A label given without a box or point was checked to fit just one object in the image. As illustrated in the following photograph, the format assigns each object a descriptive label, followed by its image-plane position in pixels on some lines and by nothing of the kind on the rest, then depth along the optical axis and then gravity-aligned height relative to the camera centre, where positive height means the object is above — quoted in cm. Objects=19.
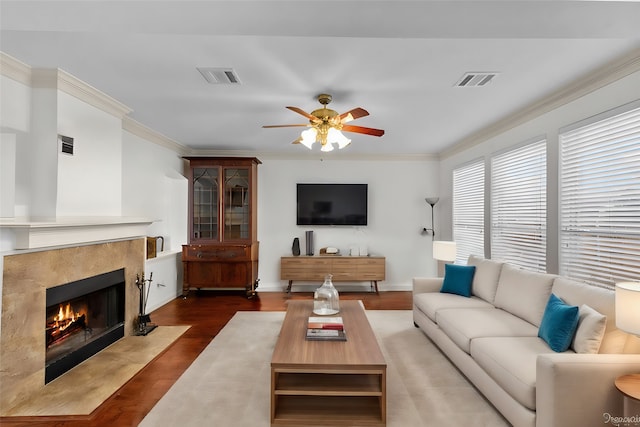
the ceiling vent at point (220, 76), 258 +114
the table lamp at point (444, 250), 432 -41
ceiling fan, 289 +82
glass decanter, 320 -78
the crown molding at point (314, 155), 587 +113
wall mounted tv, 597 +26
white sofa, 174 -86
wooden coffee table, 208 -113
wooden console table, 556 -83
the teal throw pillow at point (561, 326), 213 -69
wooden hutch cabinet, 540 -12
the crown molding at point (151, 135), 409 +114
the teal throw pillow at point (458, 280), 373 -68
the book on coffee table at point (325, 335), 249 -88
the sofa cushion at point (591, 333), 200 -68
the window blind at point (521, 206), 342 +16
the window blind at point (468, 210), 468 +15
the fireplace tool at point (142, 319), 375 -115
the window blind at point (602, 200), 243 +17
